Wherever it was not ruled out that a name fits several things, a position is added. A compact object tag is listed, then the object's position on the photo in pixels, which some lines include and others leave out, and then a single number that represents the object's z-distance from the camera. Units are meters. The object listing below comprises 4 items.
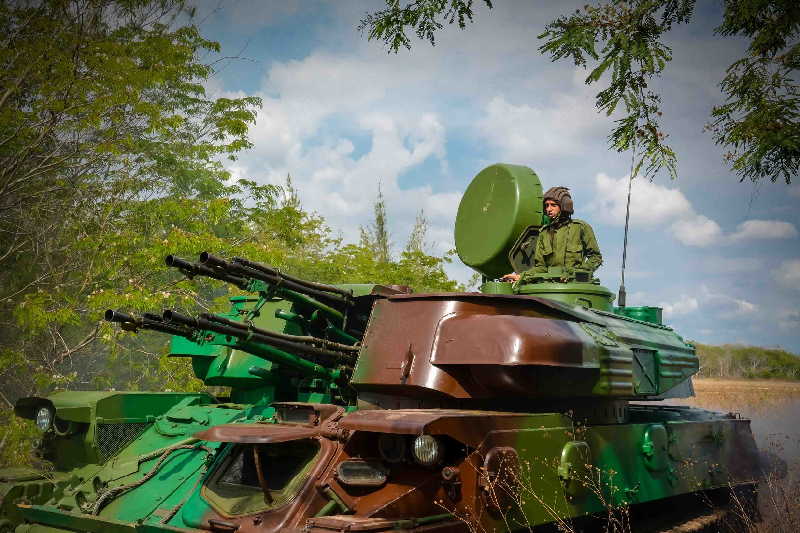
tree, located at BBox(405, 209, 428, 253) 20.85
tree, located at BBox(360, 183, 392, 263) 22.41
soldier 7.88
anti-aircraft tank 4.96
